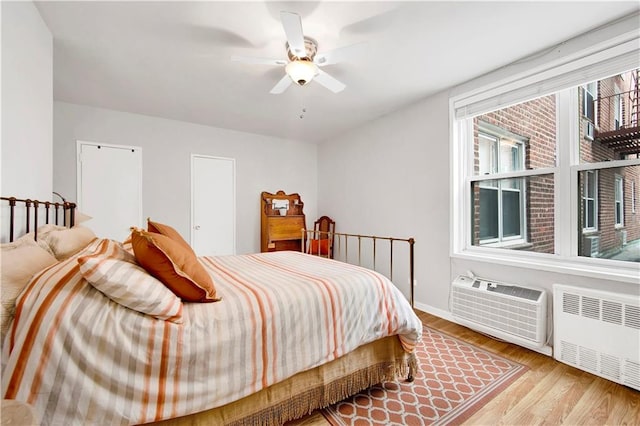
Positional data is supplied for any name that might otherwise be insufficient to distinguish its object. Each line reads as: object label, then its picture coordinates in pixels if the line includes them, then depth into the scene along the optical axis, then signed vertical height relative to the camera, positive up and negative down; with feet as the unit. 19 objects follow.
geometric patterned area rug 4.93 -3.73
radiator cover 5.66 -2.71
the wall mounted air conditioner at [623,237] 6.50 -0.58
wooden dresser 14.39 -0.44
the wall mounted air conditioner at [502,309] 7.06 -2.77
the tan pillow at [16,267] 3.10 -0.72
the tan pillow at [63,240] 5.14 -0.50
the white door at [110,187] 10.87 +1.18
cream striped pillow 3.33 -0.93
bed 2.99 -1.78
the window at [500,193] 8.48 +0.68
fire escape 6.40 +2.22
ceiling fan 5.85 +3.75
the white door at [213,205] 13.08 +0.48
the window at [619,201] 6.57 +0.30
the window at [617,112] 6.67 +2.54
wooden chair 14.03 -1.38
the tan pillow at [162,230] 5.79 -0.33
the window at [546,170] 6.59 +1.22
